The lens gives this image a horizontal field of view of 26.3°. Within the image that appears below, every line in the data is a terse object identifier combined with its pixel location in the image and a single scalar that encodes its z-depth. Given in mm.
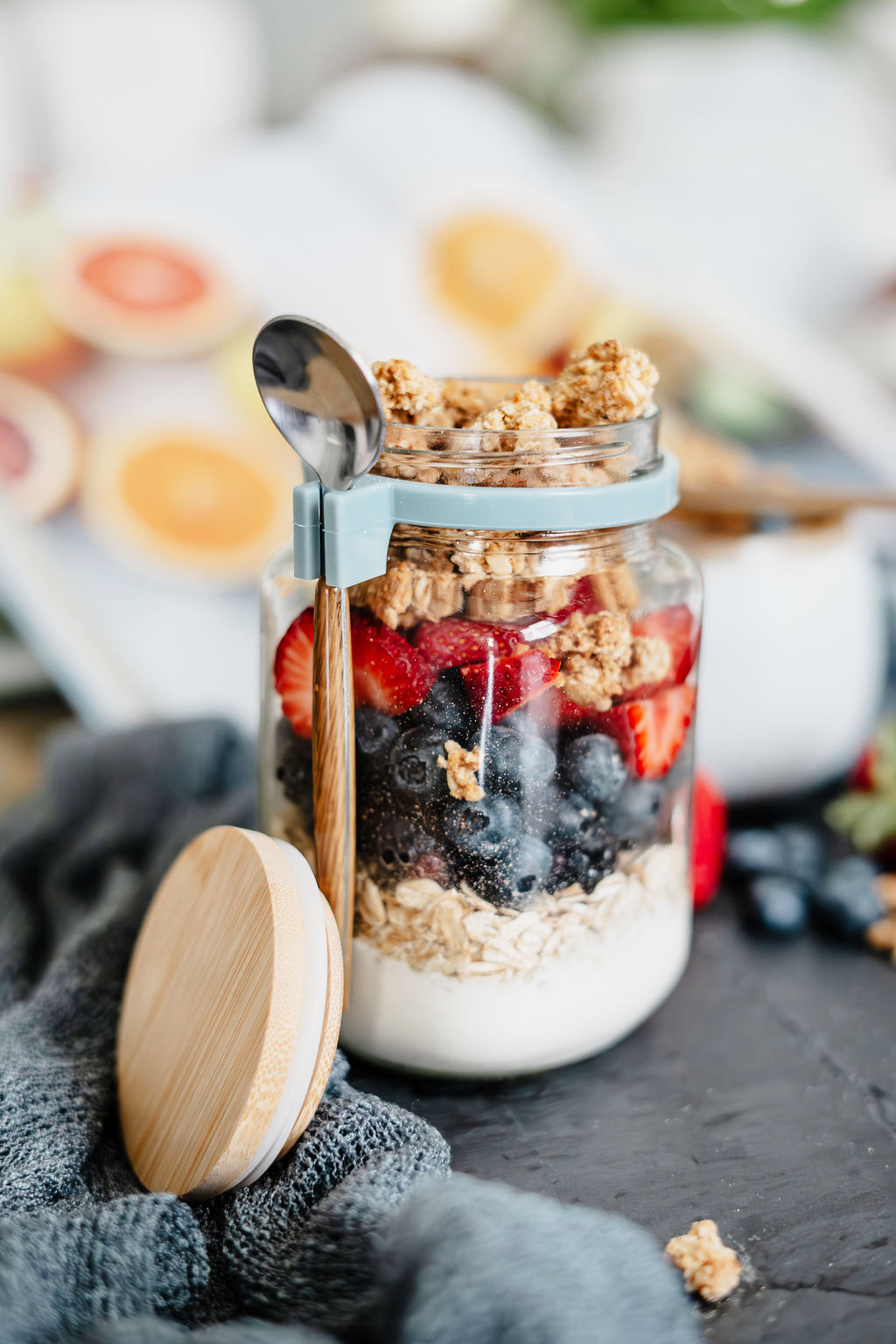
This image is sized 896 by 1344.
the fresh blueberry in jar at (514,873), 339
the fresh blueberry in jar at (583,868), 342
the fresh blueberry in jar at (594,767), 339
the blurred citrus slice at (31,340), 567
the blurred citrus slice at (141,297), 583
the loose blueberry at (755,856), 437
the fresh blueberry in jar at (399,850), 340
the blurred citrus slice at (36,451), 545
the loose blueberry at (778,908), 420
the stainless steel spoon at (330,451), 312
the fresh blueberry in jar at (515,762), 336
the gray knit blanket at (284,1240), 285
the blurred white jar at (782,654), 444
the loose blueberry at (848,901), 416
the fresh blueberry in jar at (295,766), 357
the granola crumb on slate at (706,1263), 314
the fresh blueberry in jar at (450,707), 334
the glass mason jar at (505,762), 335
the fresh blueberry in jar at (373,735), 339
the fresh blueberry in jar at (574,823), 340
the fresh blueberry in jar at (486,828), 337
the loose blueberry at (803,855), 435
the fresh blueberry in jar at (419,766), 336
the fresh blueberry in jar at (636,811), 347
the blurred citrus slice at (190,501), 540
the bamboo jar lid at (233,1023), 315
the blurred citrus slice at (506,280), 633
